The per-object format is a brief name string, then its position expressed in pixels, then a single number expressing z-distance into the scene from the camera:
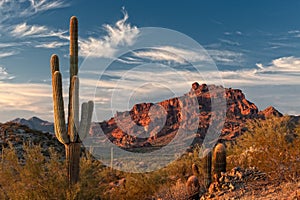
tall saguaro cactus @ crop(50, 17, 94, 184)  13.23
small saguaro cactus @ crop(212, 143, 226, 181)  12.47
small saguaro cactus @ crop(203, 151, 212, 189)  12.70
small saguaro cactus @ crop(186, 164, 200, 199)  12.01
